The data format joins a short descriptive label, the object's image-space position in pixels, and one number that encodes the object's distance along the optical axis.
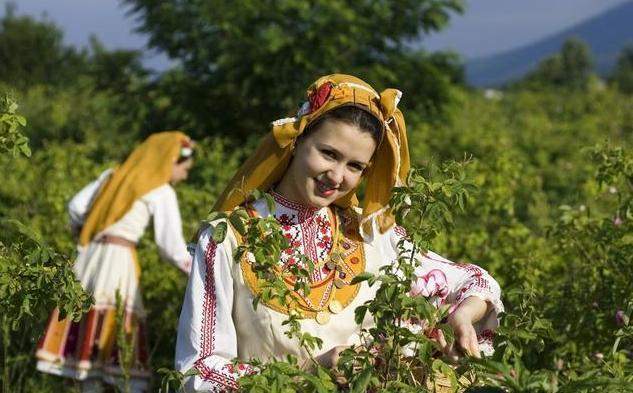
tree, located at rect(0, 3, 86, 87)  27.11
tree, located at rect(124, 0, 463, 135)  9.45
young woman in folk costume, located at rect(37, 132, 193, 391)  4.90
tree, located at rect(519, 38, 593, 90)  62.06
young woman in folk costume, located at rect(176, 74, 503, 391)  2.36
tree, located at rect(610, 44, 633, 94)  39.91
